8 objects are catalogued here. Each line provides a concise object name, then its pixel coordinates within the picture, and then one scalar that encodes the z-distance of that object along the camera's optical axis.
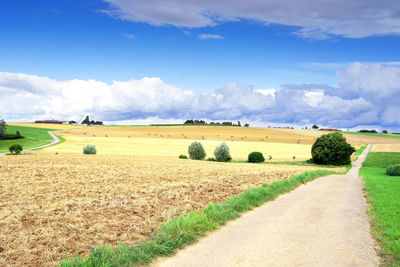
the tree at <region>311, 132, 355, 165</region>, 72.56
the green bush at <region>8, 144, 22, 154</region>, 64.29
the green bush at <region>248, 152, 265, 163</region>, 69.31
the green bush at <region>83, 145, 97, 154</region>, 70.75
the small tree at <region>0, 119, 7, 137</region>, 102.88
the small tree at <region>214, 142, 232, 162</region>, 69.88
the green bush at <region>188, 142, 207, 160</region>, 72.69
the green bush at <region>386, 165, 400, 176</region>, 46.36
